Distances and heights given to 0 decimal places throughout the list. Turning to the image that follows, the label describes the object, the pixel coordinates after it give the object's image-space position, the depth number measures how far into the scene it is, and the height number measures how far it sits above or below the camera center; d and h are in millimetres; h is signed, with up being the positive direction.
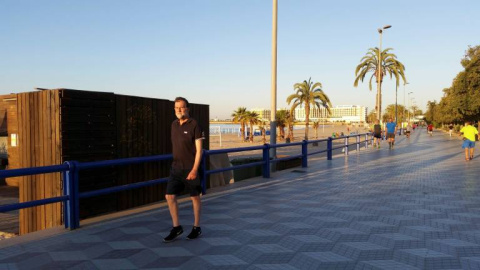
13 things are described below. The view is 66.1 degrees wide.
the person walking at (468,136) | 15383 -362
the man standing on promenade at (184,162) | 4555 -405
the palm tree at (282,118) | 55875 +1602
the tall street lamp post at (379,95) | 35094 +3240
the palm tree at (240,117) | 57438 +1864
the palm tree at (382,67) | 38062 +6402
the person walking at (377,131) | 22156 -184
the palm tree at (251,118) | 56591 +1649
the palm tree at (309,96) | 41719 +3678
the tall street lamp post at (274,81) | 12133 +1563
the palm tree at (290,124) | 53906 +657
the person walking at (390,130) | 21316 -155
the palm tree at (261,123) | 59531 +918
